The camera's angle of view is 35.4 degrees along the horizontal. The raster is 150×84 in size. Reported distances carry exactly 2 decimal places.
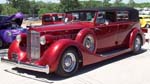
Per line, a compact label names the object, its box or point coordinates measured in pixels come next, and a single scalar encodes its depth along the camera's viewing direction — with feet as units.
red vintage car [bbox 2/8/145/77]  19.49
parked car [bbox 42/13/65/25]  48.66
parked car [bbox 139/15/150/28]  69.95
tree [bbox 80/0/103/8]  171.31
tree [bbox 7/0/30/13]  168.23
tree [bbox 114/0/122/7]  176.32
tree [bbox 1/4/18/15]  151.42
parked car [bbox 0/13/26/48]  33.82
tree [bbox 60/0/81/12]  131.27
